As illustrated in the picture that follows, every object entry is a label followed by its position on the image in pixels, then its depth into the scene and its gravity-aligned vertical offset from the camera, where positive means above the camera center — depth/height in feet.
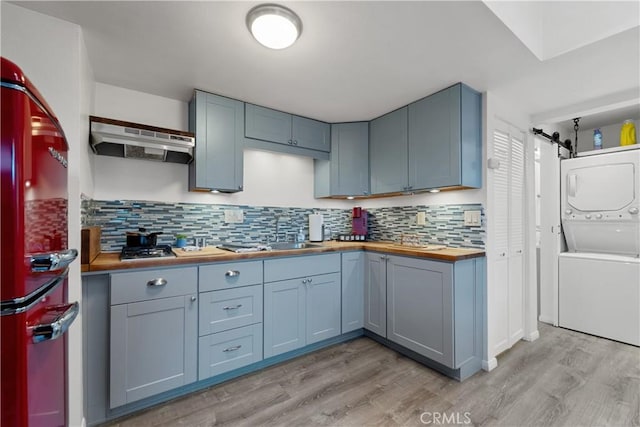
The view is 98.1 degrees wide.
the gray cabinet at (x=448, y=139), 7.09 +2.02
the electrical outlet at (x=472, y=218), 7.52 -0.12
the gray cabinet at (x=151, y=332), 5.25 -2.37
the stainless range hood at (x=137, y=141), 5.75 +1.62
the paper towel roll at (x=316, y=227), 9.76 -0.46
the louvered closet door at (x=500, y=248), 7.61 -0.98
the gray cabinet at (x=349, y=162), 9.87 +1.86
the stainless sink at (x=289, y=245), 9.04 -1.03
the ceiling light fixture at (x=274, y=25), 4.48 +3.18
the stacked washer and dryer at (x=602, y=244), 8.66 -1.06
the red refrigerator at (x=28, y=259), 2.19 -0.40
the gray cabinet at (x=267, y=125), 8.18 +2.74
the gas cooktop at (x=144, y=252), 5.81 -0.85
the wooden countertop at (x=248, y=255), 5.30 -0.97
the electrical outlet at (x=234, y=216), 8.50 -0.06
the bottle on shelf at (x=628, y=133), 9.05 +2.64
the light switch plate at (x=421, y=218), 8.99 -0.13
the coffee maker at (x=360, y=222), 10.60 -0.31
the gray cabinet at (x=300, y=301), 7.07 -2.40
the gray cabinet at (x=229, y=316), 6.13 -2.38
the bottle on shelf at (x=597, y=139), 9.90 +2.67
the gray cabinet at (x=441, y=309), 6.61 -2.43
